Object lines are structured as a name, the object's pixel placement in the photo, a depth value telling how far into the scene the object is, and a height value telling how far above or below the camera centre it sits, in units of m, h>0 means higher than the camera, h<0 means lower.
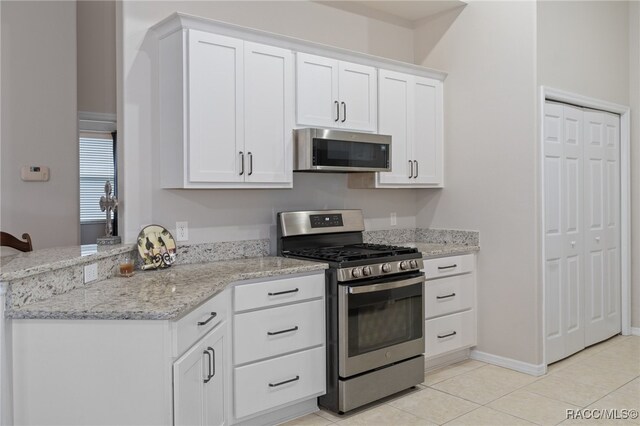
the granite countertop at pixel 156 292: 1.92 -0.34
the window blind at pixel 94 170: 6.51 +0.53
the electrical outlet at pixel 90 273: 2.45 -0.29
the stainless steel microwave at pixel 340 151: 3.28 +0.39
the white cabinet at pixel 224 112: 2.91 +0.58
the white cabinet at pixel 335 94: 3.38 +0.79
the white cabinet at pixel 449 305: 3.73 -0.69
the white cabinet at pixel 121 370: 1.91 -0.59
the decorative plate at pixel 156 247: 2.94 -0.20
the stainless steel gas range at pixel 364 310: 3.02 -0.60
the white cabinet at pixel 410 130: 3.87 +0.62
